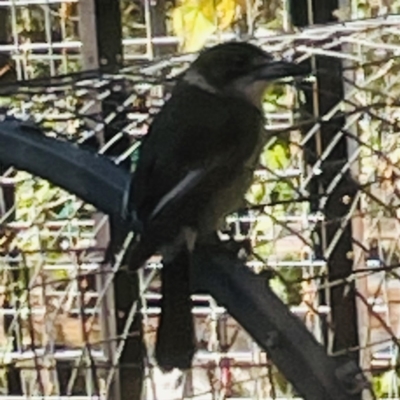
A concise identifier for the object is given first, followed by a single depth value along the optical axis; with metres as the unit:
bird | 1.57
